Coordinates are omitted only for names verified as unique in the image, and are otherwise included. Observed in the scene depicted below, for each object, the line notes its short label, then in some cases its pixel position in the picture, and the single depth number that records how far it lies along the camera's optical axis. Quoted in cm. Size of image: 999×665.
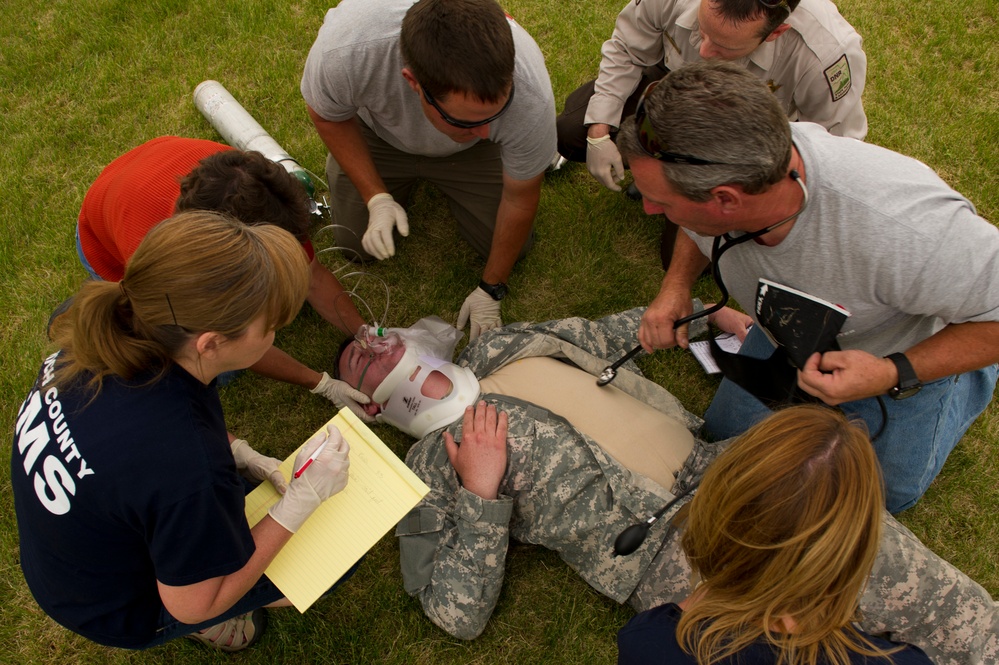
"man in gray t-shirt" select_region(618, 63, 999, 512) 189
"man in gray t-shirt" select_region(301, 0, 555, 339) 236
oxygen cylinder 402
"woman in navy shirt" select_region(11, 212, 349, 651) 171
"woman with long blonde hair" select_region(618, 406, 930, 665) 158
